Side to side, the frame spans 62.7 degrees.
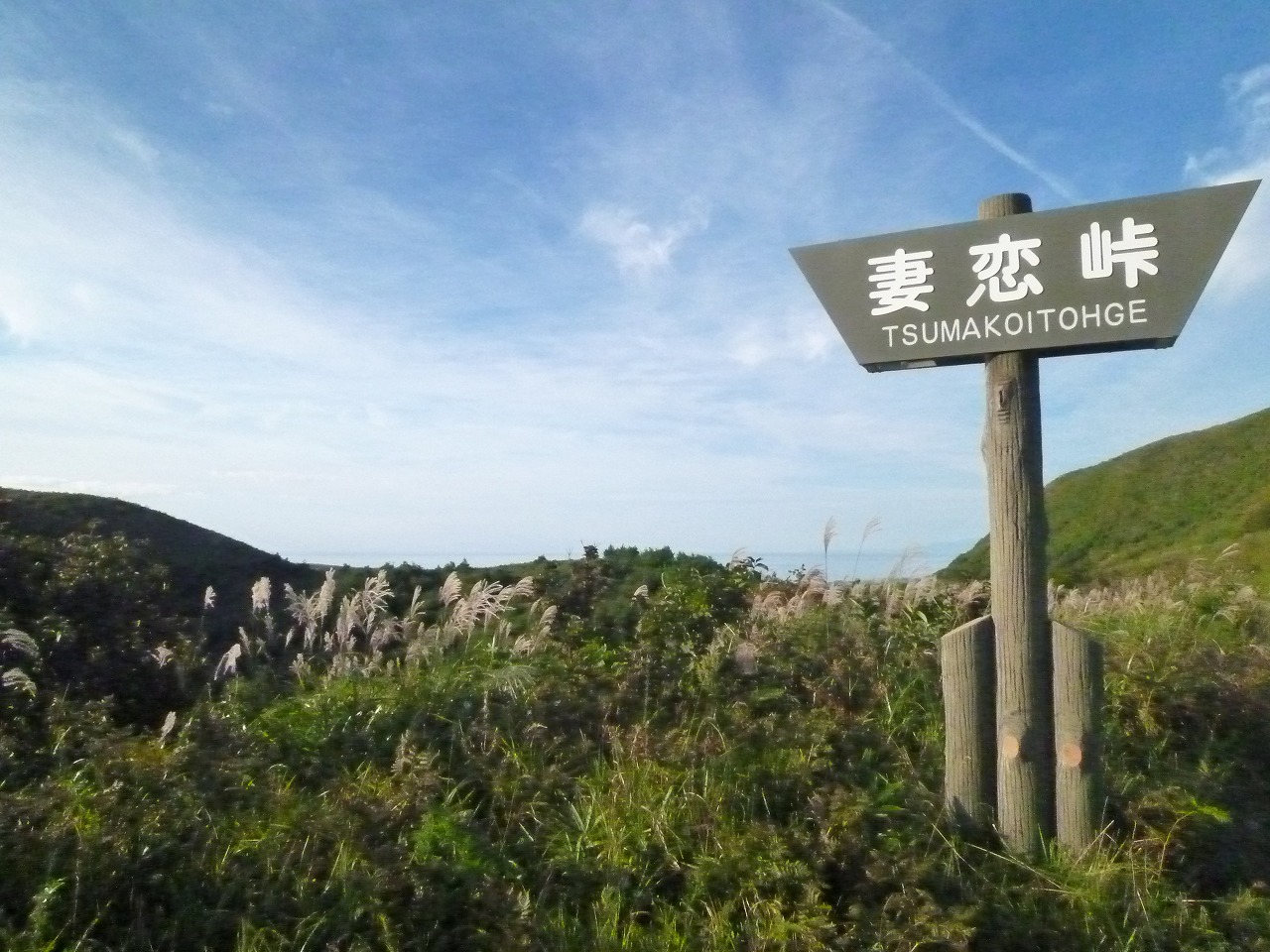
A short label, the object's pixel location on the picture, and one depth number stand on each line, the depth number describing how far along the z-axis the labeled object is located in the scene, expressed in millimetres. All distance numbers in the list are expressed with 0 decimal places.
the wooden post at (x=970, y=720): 4680
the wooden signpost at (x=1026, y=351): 4527
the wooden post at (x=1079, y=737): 4512
